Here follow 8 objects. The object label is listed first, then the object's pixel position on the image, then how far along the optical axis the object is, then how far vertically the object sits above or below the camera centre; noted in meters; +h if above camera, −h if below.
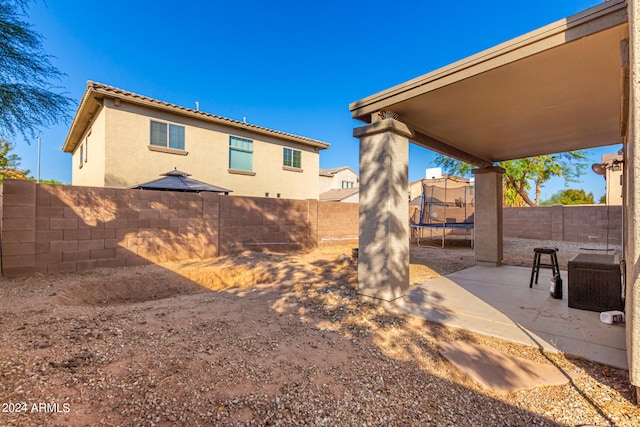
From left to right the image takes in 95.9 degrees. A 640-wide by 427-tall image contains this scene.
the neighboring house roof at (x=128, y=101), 7.59 +3.25
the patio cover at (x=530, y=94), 2.12 +1.27
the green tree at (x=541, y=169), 12.69 +2.19
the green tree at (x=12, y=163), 11.32 +2.56
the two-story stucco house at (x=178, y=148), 7.93 +2.34
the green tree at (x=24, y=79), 4.65 +2.33
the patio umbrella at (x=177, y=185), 6.47 +0.72
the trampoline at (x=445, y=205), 9.70 +0.44
